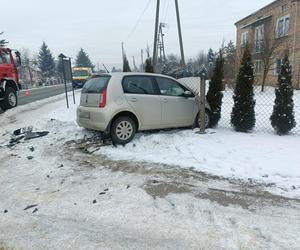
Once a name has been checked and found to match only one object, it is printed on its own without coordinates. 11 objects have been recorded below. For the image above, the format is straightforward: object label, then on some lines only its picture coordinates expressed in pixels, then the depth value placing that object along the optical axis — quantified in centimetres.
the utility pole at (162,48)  3874
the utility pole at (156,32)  1992
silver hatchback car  611
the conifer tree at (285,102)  680
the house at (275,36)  2039
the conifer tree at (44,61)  6612
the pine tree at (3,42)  3442
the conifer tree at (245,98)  708
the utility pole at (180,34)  2070
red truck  1271
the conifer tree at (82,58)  8800
